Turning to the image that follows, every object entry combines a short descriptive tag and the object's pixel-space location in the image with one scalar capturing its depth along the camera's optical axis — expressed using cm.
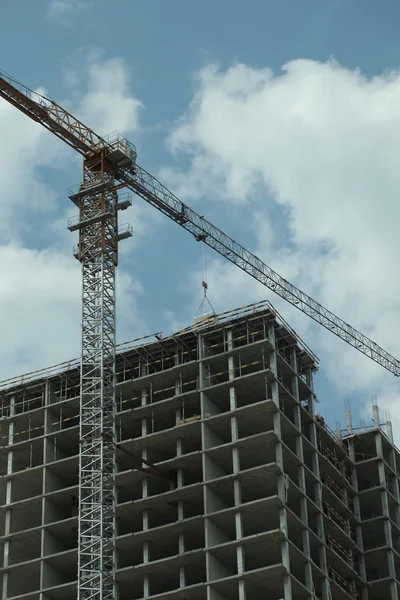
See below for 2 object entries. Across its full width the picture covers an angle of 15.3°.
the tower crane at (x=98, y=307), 11600
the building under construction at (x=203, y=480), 11669
